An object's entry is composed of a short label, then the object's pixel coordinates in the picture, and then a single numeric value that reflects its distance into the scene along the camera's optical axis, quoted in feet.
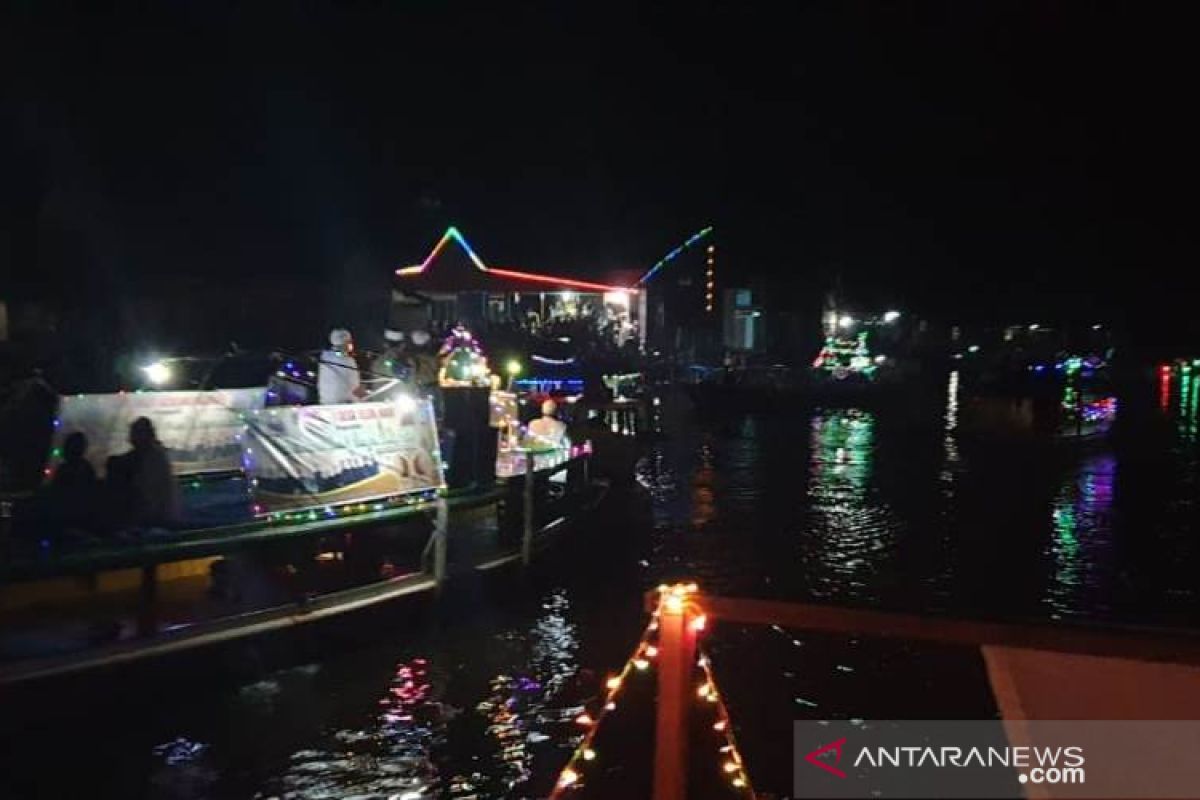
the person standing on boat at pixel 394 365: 40.98
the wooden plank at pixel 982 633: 12.66
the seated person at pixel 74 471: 26.94
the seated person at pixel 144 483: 27.43
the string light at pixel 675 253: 118.62
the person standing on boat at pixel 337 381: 38.24
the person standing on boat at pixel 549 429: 46.80
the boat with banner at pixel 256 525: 25.45
